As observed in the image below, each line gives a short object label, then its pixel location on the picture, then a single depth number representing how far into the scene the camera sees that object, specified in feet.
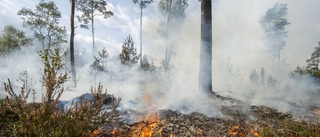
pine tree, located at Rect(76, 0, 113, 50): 65.57
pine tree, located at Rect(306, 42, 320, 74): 90.51
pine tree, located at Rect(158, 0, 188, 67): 88.89
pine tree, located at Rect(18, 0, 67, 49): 63.01
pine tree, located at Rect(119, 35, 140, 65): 41.45
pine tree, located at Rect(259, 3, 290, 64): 97.09
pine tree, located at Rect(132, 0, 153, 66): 84.95
